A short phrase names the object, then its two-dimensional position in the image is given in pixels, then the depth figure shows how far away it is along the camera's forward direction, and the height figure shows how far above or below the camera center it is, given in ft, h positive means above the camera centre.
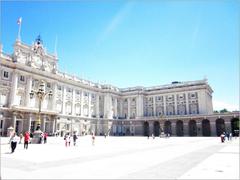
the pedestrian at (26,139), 63.15 -5.29
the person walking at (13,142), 54.24 -5.25
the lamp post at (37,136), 88.63 -6.15
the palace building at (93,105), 147.13 +14.81
